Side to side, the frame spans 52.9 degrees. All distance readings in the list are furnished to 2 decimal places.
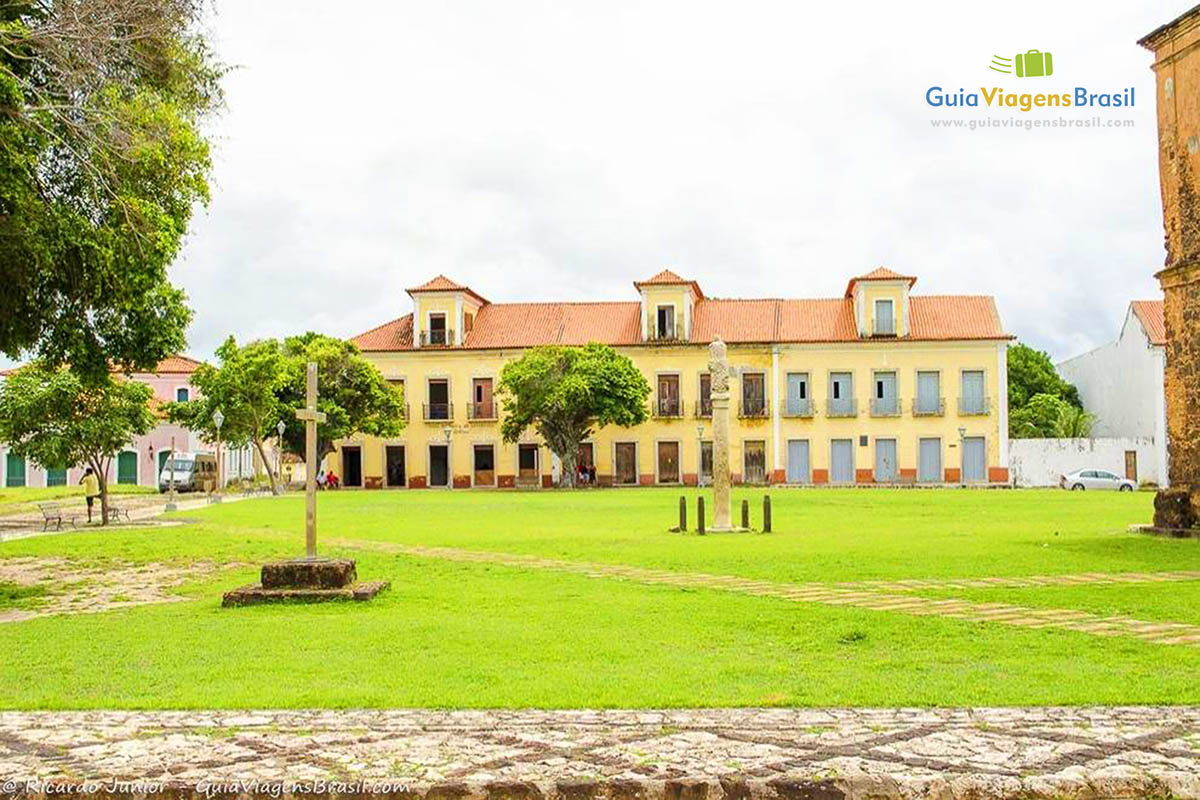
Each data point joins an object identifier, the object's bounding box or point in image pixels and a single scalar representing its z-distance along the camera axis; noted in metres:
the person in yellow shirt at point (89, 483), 26.23
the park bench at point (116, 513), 26.77
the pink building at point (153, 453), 60.06
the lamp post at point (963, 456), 51.56
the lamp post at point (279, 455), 44.40
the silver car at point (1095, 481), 46.53
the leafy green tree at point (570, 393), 46.16
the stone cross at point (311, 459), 11.77
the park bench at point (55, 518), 24.02
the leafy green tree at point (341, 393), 46.62
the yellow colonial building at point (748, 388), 51.59
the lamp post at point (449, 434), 53.97
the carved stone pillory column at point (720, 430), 20.45
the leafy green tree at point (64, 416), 22.70
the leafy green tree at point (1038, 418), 57.16
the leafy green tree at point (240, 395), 43.00
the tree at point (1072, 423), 54.28
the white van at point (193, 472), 51.44
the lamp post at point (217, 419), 37.00
